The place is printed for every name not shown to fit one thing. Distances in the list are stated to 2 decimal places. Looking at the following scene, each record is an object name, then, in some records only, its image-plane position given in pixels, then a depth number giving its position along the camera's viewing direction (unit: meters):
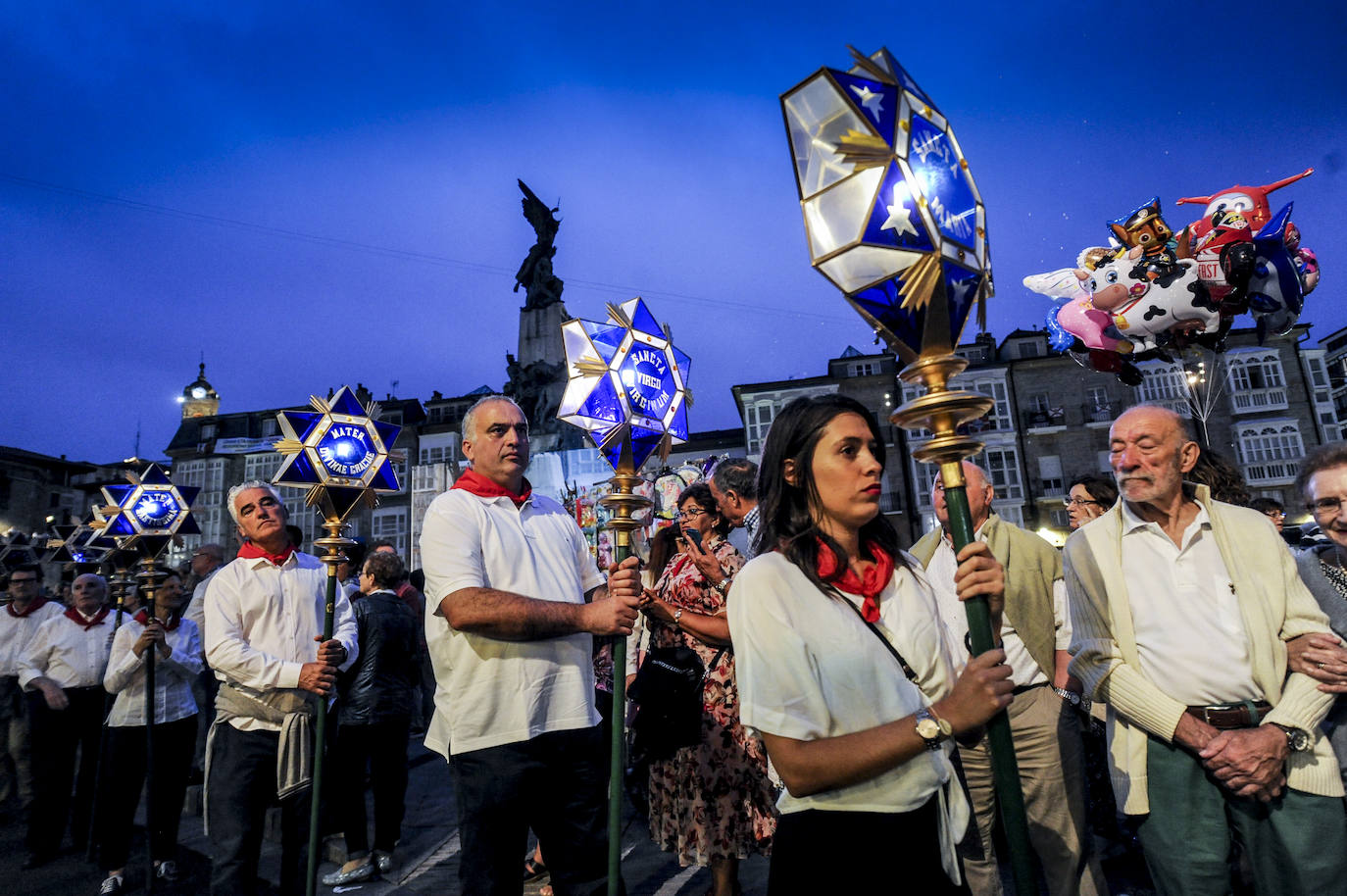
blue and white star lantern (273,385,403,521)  4.56
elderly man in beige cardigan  2.53
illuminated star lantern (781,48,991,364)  1.85
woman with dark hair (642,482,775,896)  4.02
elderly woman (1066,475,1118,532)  4.73
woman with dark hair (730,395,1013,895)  1.68
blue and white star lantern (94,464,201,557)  6.65
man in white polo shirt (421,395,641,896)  2.81
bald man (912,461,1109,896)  3.46
